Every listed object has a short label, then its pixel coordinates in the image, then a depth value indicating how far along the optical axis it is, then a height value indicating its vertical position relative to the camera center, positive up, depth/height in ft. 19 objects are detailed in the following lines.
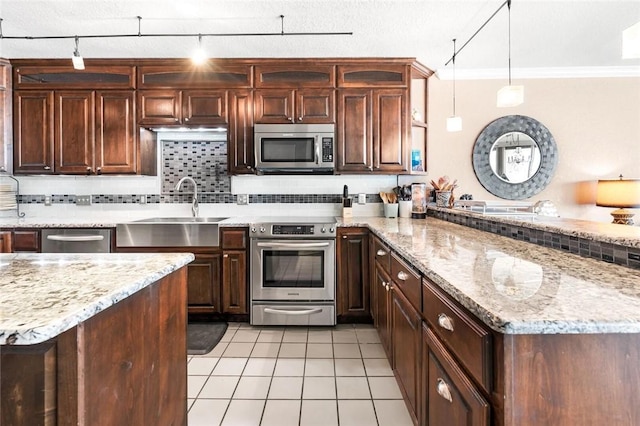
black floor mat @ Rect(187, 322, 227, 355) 8.12 -3.39
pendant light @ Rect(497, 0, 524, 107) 7.25 +2.40
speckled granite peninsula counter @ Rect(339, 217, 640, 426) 2.32 -1.04
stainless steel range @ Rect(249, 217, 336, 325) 9.41 -1.88
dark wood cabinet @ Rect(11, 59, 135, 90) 10.49 +4.16
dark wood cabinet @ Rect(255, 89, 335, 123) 10.52 +3.17
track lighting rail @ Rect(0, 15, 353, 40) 8.87 +4.60
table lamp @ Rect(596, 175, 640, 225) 10.09 +0.27
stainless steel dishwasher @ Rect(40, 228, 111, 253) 9.55 -0.93
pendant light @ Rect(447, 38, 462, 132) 9.48 +2.33
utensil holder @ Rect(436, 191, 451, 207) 10.73 +0.28
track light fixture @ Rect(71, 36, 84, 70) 7.64 +3.32
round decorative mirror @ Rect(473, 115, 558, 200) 11.68 +1.69
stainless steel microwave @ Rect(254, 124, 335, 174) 10.18 +1.82
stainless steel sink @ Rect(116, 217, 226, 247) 9.61 -0.78
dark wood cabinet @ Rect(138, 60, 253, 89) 10.54 +4.11
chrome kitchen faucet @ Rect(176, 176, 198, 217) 11.41 +0.30
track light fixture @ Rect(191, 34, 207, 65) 7.73 +3.50
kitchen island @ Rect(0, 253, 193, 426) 2.41 -1.10
